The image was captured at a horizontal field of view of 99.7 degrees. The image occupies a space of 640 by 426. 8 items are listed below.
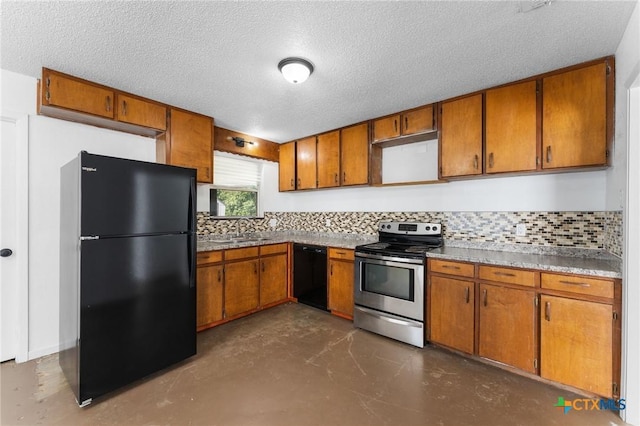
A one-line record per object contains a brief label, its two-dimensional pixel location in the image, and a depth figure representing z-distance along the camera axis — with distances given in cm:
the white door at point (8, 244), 235
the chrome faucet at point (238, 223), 408
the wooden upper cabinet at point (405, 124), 301
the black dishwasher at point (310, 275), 362
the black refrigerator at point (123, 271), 184
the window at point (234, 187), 389
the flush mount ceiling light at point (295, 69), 208
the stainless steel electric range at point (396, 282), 268
